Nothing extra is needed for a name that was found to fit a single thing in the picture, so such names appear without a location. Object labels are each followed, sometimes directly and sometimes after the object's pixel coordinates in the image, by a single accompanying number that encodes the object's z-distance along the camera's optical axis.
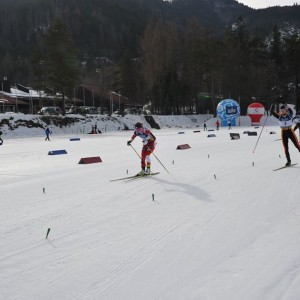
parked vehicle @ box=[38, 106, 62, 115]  50.82
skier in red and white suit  10.89
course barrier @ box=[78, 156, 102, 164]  14.44
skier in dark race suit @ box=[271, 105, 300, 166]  11.38
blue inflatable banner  51.53
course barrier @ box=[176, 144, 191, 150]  19.58
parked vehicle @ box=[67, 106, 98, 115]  55.19
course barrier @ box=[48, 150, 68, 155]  18.65
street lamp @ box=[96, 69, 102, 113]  62.42
